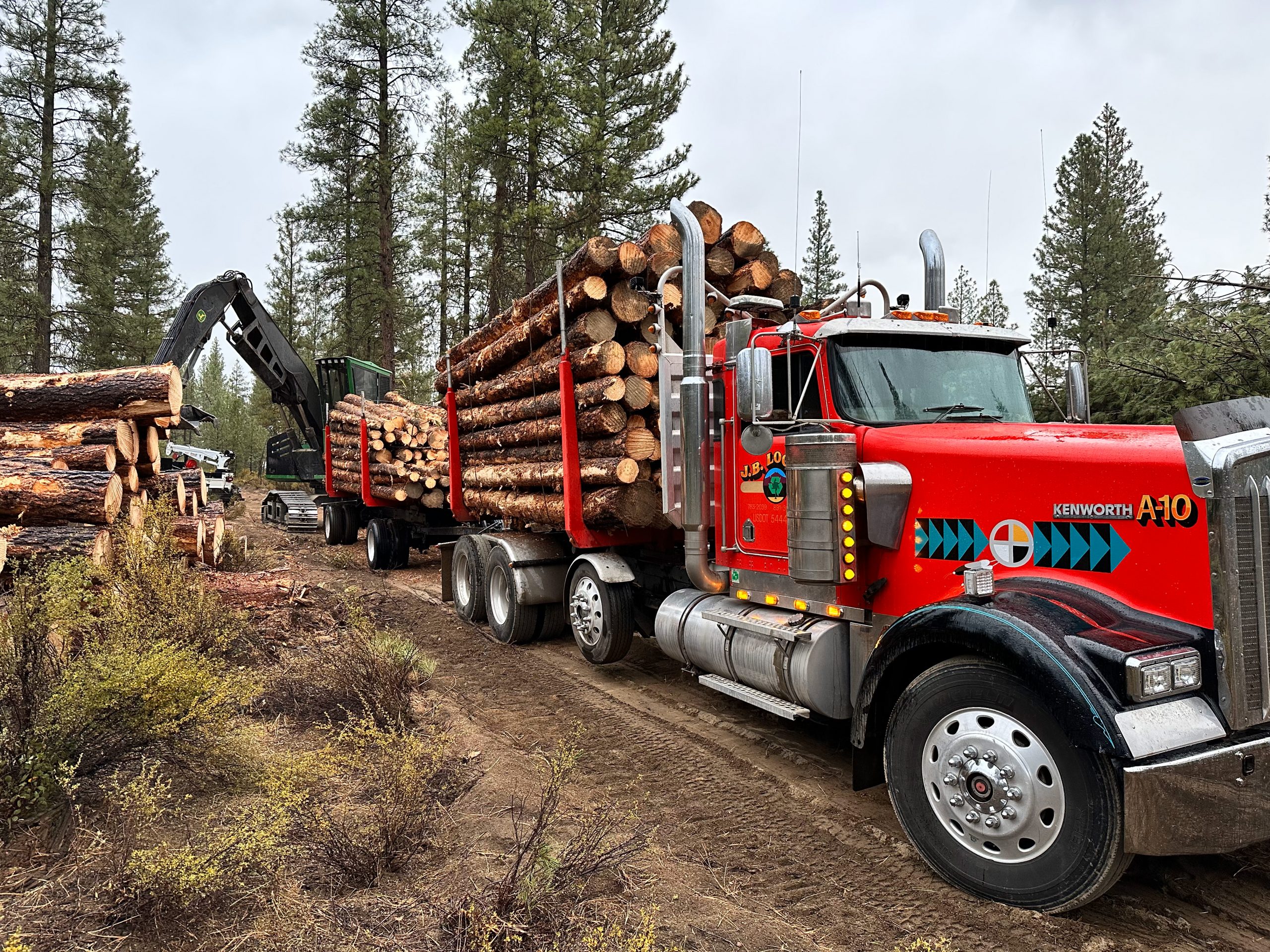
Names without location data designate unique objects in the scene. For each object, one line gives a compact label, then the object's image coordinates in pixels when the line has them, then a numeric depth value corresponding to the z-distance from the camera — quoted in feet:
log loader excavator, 47.14
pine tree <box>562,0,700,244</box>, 61.00
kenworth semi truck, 9.81
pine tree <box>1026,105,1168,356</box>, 75.00
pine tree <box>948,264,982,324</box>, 114.11
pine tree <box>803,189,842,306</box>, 123.44
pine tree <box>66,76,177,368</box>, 78.59
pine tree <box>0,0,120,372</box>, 72.59
